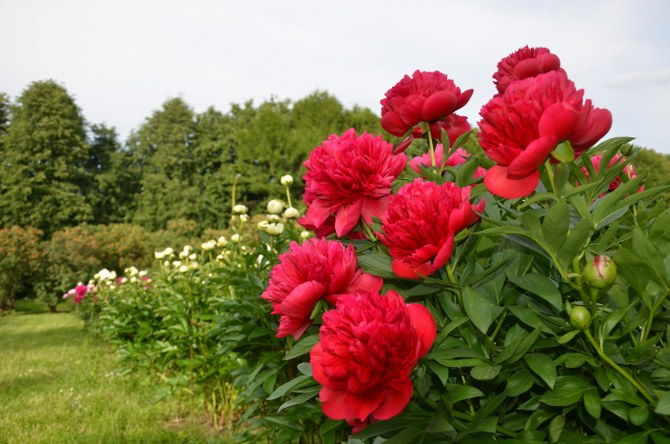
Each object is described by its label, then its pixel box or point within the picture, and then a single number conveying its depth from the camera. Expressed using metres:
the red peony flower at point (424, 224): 0.72
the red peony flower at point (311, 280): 0.80
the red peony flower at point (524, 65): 0.96
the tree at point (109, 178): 23.95
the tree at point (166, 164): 23.12
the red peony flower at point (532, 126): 0.65
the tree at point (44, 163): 21.08
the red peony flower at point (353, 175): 0.87
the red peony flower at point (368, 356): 0.63
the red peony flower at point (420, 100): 0.99
